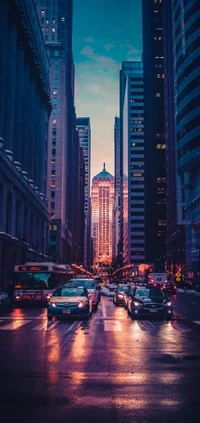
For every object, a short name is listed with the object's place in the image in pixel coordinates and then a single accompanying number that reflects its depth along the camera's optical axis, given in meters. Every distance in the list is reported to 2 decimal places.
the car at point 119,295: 32.12
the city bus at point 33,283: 28.81
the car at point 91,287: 26.72
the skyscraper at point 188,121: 74.19
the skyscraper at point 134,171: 162.38
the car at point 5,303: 27.80
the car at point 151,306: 20.22
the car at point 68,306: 19.09
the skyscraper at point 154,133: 142.88
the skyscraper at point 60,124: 122.12
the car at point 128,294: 23.23
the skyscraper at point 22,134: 55.82
